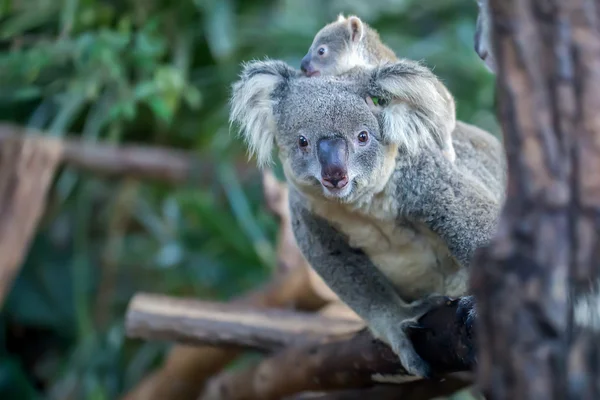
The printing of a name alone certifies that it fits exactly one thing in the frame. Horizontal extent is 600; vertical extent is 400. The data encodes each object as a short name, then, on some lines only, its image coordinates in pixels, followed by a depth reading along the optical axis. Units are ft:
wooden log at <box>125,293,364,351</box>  20.79
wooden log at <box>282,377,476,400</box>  17.24
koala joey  18.65
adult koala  14.93
